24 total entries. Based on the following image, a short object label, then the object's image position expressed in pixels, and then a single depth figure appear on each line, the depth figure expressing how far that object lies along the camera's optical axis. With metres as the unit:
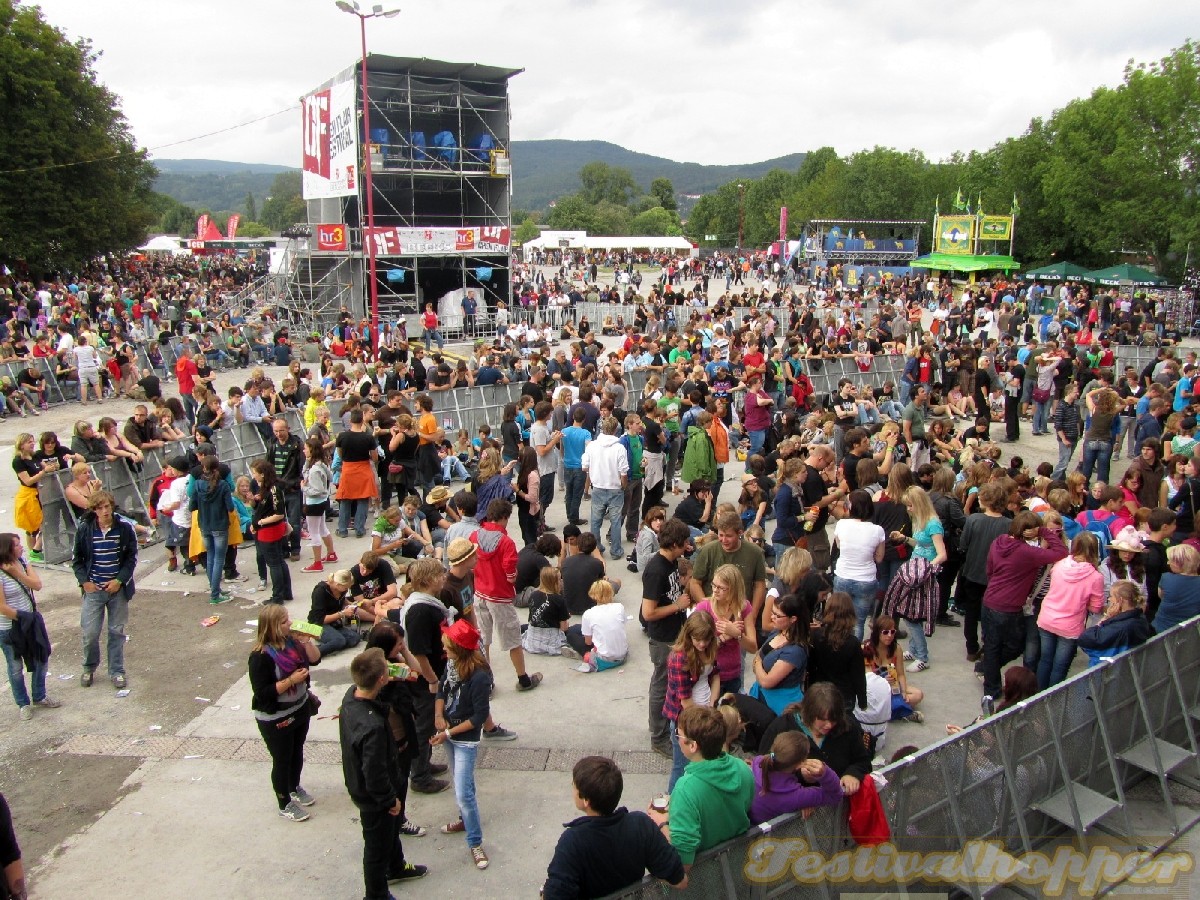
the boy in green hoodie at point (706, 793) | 3.84
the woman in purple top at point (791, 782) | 4.04
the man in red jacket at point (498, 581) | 6.95
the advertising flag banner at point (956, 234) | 48.22
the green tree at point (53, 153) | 35.25
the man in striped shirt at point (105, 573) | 7.15
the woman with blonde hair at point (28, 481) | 9.57
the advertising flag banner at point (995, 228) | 47.91
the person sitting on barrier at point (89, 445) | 10.40
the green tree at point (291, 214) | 168.29
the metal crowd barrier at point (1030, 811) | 4.02
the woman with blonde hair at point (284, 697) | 5.38
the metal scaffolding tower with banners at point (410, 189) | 29.84
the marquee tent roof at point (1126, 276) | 31.55
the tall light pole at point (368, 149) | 20.98
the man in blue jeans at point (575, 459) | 10.45
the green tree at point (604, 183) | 171.50
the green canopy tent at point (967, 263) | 43.69
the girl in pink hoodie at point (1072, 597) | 6.27
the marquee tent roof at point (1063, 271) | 36.31
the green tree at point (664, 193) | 156.00
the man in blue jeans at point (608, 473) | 9.46
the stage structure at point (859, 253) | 49.62
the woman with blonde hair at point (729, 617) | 5.38
